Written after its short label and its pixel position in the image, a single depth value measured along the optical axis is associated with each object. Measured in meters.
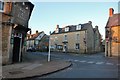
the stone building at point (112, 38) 16.38
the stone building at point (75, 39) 21.56
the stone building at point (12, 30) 7.22
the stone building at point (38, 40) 29.87
